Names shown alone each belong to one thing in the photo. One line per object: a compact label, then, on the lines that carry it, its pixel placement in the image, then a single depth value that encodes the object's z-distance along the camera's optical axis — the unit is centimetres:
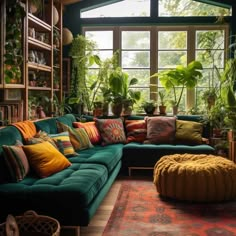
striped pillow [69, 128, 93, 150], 346
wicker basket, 190
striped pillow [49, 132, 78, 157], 304
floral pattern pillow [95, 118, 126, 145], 396
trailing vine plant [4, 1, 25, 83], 268
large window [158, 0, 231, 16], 471
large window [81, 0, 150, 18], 478
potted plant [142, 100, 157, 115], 447
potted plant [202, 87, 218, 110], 441
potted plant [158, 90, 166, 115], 453
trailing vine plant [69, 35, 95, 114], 459
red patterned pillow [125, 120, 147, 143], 409
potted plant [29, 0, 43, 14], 286
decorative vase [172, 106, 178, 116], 454
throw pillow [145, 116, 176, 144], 399
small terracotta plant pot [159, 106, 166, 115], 452
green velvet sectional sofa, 210
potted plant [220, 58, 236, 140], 381
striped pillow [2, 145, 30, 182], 233
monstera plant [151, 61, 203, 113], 444
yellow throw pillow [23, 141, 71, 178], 247
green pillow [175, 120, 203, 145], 396
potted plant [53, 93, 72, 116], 414
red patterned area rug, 232
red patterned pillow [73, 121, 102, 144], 388
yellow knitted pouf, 280
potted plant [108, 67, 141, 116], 443
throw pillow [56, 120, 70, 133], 350
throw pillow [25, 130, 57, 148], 273
